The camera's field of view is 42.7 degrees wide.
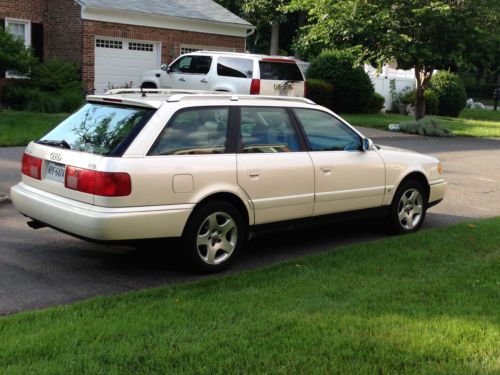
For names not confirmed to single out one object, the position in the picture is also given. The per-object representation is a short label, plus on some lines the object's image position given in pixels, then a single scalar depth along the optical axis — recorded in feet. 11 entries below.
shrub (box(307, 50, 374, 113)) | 87.56
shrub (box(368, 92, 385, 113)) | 94.02
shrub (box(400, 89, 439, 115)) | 97.40
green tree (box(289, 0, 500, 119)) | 65.16
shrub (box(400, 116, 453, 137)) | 71.05
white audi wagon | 17.43
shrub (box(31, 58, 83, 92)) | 64.28
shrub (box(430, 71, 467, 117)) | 99.76
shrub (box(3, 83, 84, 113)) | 58.18
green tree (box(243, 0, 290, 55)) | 114.73
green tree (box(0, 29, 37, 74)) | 58.49
